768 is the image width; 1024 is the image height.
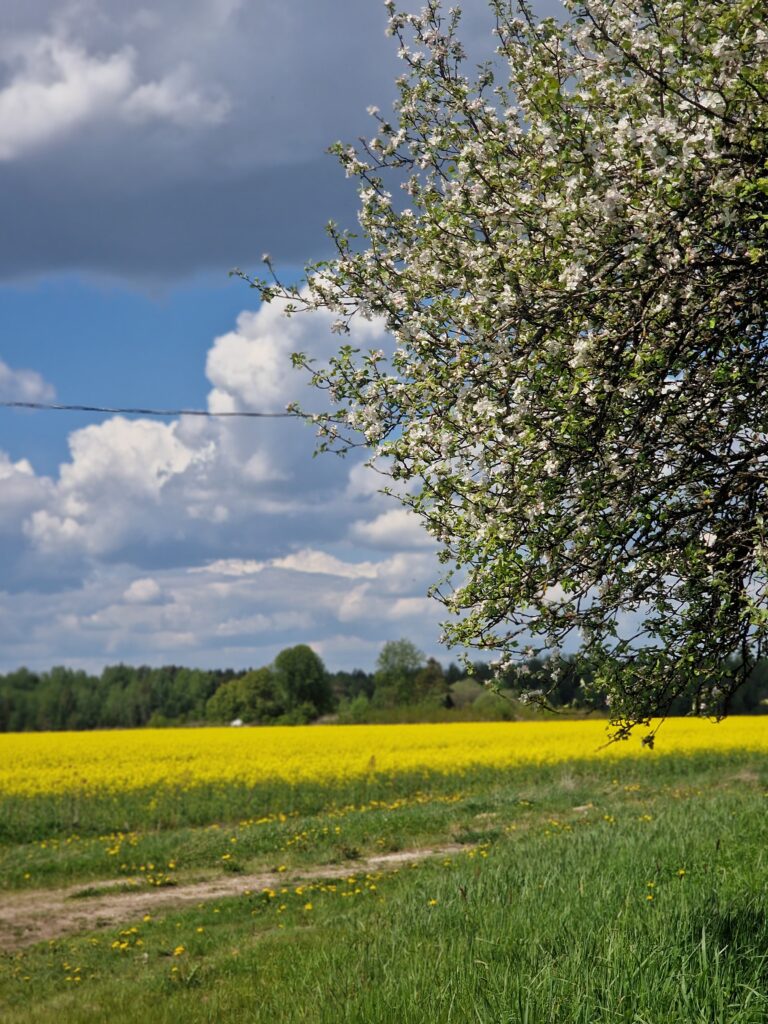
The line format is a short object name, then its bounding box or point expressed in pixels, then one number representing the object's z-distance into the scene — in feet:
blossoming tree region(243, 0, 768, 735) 36.78
